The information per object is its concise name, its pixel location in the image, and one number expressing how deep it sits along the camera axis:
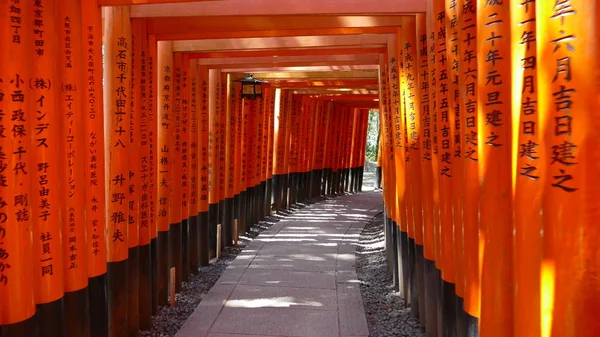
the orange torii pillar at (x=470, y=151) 2.84
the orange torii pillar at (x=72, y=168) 3.64
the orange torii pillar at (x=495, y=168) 2.39
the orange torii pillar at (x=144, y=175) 5.38
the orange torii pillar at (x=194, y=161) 7.68
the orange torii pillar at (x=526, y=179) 1.94
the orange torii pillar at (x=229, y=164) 9.88
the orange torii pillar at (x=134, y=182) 5.09
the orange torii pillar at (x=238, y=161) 10.40
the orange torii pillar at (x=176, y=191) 6.80
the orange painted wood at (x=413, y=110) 5.08
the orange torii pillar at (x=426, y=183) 4.50
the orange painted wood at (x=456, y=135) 3.14
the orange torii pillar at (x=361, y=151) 21.86
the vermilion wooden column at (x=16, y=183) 2.93
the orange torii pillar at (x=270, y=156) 13.10
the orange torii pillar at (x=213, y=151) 8.95
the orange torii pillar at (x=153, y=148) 5.64
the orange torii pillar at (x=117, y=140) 4.72
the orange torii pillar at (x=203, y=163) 8.15
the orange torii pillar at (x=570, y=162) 1.66
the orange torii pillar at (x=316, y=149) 16.84
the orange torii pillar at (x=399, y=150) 5.65
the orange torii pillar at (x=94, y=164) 4.03
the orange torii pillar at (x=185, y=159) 7.07
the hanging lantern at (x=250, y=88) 9.02
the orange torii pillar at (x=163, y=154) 6.32
